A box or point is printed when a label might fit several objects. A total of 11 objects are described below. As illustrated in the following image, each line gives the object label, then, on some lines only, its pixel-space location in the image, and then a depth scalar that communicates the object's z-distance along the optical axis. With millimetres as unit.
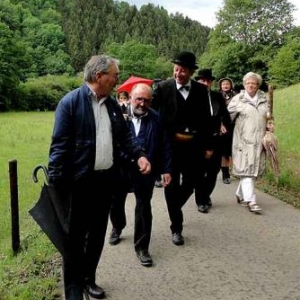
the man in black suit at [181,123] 3858
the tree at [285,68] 36962
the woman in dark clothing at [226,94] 6615
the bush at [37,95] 40439
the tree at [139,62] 65594
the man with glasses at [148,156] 3491
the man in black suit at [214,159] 4925
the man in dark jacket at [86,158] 2607
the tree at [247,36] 42646
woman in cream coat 4933
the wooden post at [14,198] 3925
